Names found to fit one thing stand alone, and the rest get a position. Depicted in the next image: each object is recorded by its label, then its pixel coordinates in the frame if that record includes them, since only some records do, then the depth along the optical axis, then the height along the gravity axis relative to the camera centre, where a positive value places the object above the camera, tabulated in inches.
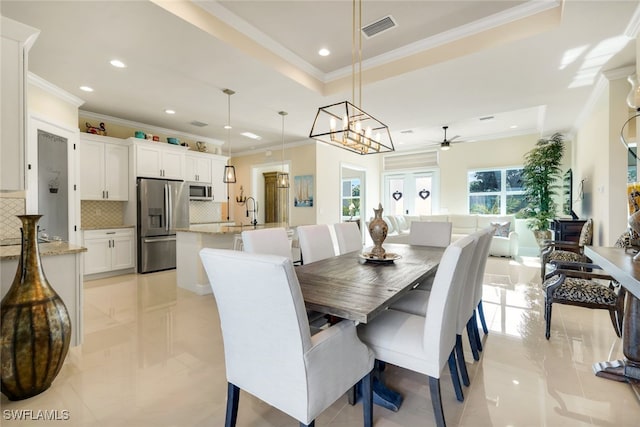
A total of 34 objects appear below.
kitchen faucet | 295.7 +2.1
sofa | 240.5 -15.6
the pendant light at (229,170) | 149.9 +23.6
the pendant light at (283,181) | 199.9 +21.5
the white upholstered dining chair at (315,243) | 108.8 -12.8
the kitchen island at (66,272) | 81.7 -18.2
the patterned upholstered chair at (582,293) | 91.5 -27.8
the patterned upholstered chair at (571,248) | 147.5 -21.1
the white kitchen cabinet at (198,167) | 232.5 +37.2
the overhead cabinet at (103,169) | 179.5 +28.2
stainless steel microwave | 232.8 +16.7
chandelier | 94.9 +27.4
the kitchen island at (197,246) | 150.9 -19.3
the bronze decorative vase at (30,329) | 65.4 -28.0
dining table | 52.7 -17.3
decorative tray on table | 92.4 -15.8
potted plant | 219.3 +23.5
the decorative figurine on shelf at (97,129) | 184.1 +54.3
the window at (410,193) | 317.1 +20.4
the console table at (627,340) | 70.2 -33.9
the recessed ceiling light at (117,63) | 118.6 +63.2
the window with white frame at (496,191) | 271.9 +19.4
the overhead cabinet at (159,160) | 198.1 +37.7
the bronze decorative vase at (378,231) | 97.3 -7.0
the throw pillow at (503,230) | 245.9 -17.0
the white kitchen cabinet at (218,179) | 251.6 +29.2
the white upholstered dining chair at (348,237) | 127.0 -12.0
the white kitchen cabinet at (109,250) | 177.7 -25.7
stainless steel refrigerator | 195.6 -6.2
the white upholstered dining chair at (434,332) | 53.5 -25.9
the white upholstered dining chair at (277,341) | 42.6 -21.9
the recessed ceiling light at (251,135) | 236.5 +65.3
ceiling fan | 244.8 +58.2
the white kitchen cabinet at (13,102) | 69.2 +27.3
